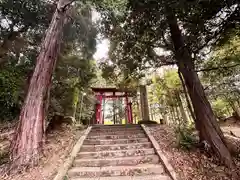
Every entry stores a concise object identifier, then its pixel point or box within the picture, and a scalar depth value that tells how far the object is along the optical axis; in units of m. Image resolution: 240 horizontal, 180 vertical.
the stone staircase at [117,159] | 3.18
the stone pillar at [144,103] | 7.40
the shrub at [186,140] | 3.91
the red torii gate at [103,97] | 10.10
